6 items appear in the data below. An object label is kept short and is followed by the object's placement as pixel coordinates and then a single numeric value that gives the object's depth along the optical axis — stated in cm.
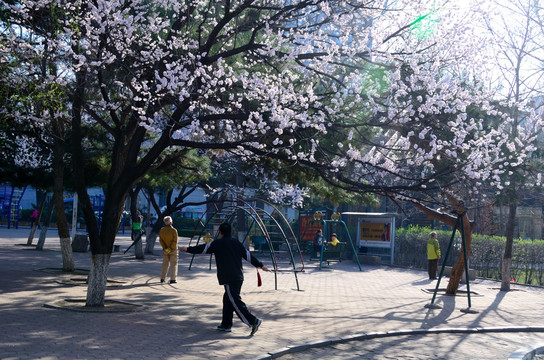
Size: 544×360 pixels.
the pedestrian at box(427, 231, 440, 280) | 2222
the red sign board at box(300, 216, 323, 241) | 3391
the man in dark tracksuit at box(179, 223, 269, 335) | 966
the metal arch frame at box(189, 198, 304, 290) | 1797
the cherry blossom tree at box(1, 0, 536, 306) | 1114
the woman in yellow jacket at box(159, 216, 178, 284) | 1695
